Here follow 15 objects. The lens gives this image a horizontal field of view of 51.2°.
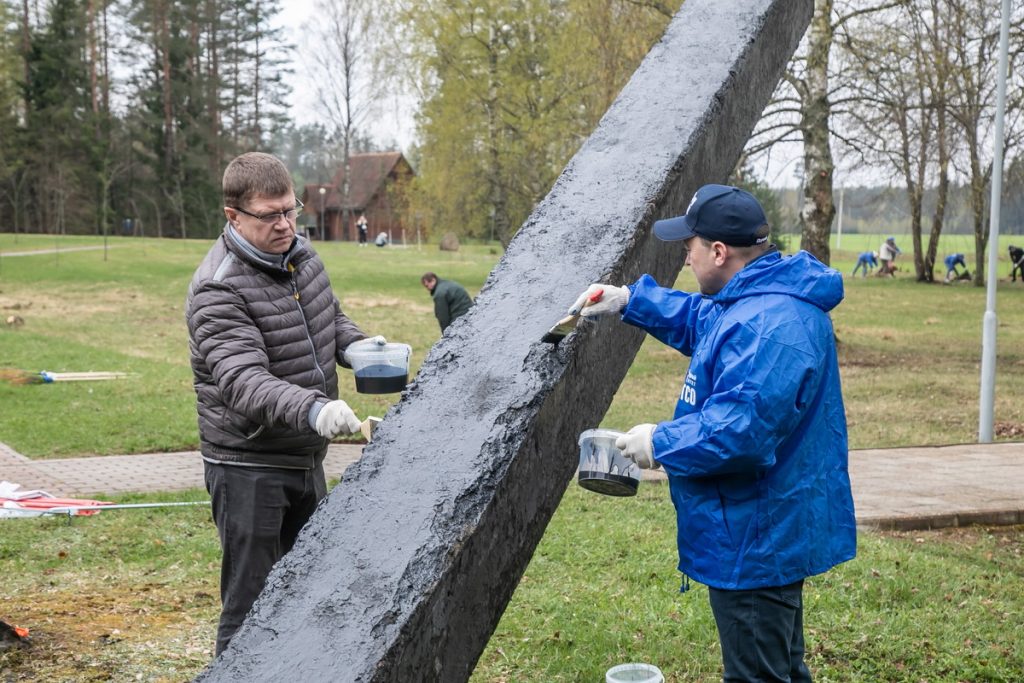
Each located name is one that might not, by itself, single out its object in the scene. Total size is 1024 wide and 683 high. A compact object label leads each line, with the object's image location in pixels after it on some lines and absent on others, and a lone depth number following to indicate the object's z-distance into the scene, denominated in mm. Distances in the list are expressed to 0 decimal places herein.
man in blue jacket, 2635
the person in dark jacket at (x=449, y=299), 15039
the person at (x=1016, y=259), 34625
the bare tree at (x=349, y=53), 43625
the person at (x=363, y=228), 54256
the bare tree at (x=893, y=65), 15117
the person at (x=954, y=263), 36031
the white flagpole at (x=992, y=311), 9828
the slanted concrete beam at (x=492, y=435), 2299
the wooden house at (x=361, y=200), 62062
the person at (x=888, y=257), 39503
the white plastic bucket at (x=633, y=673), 3867
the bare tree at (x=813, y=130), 15608
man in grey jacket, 3195
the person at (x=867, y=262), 41312
